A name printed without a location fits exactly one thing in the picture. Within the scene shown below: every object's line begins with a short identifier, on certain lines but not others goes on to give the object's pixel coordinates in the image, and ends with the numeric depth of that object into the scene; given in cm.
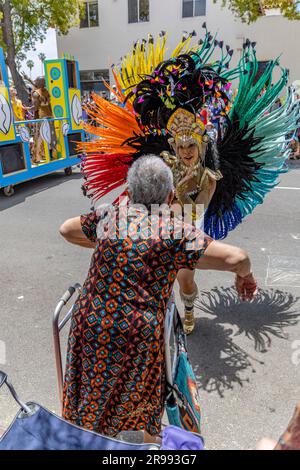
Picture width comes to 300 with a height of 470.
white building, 1753
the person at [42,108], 914
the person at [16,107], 841
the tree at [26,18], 1484
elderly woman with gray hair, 158
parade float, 746
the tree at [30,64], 2375
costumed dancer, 272
